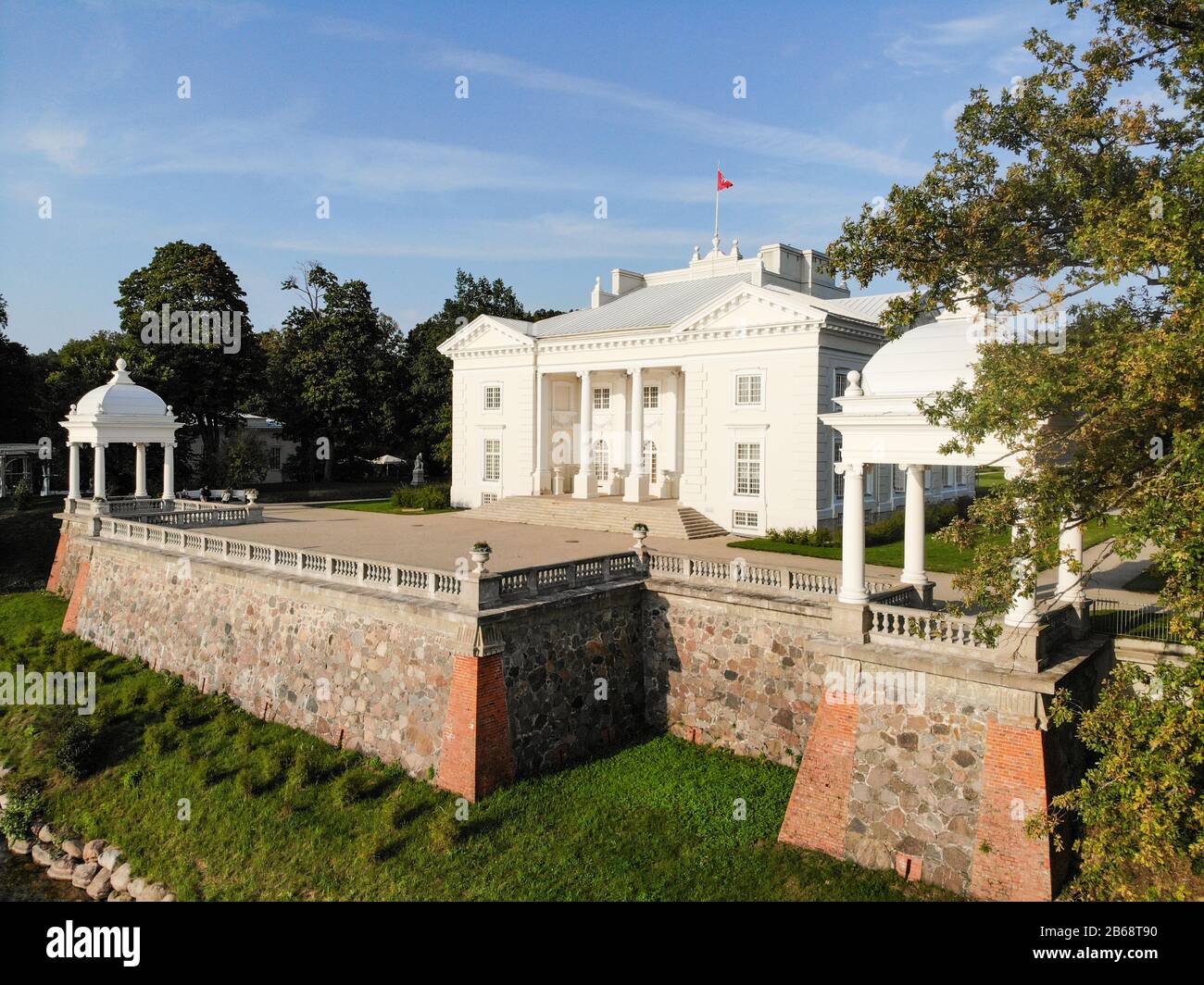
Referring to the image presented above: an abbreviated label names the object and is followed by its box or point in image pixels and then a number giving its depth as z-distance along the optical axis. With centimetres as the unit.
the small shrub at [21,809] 1947
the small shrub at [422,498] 4450
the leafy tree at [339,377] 5381
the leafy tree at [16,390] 4619
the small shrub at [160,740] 2106
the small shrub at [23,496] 3894
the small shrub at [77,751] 2083
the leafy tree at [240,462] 4799
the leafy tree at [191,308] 4625
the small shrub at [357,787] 1748
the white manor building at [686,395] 3278
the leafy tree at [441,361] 5512
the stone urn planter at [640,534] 2110
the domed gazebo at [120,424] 3362
